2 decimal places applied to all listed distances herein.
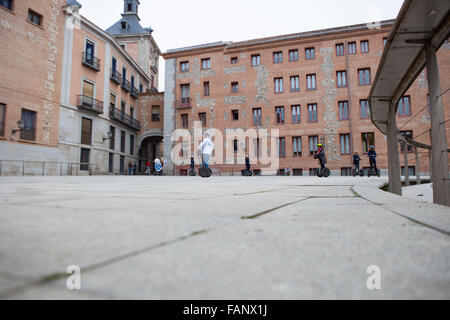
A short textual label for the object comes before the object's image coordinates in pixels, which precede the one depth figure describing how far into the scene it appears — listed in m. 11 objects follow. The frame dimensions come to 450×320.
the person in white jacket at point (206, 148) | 10.20
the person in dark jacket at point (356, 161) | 16.86
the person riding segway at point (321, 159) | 12.20
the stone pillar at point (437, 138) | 2.63
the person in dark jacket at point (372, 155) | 14.27
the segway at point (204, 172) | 10.78
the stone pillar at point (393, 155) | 4.67
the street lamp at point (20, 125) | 15.12
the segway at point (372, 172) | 14.68
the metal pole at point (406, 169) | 6.33
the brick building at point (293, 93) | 20.95
